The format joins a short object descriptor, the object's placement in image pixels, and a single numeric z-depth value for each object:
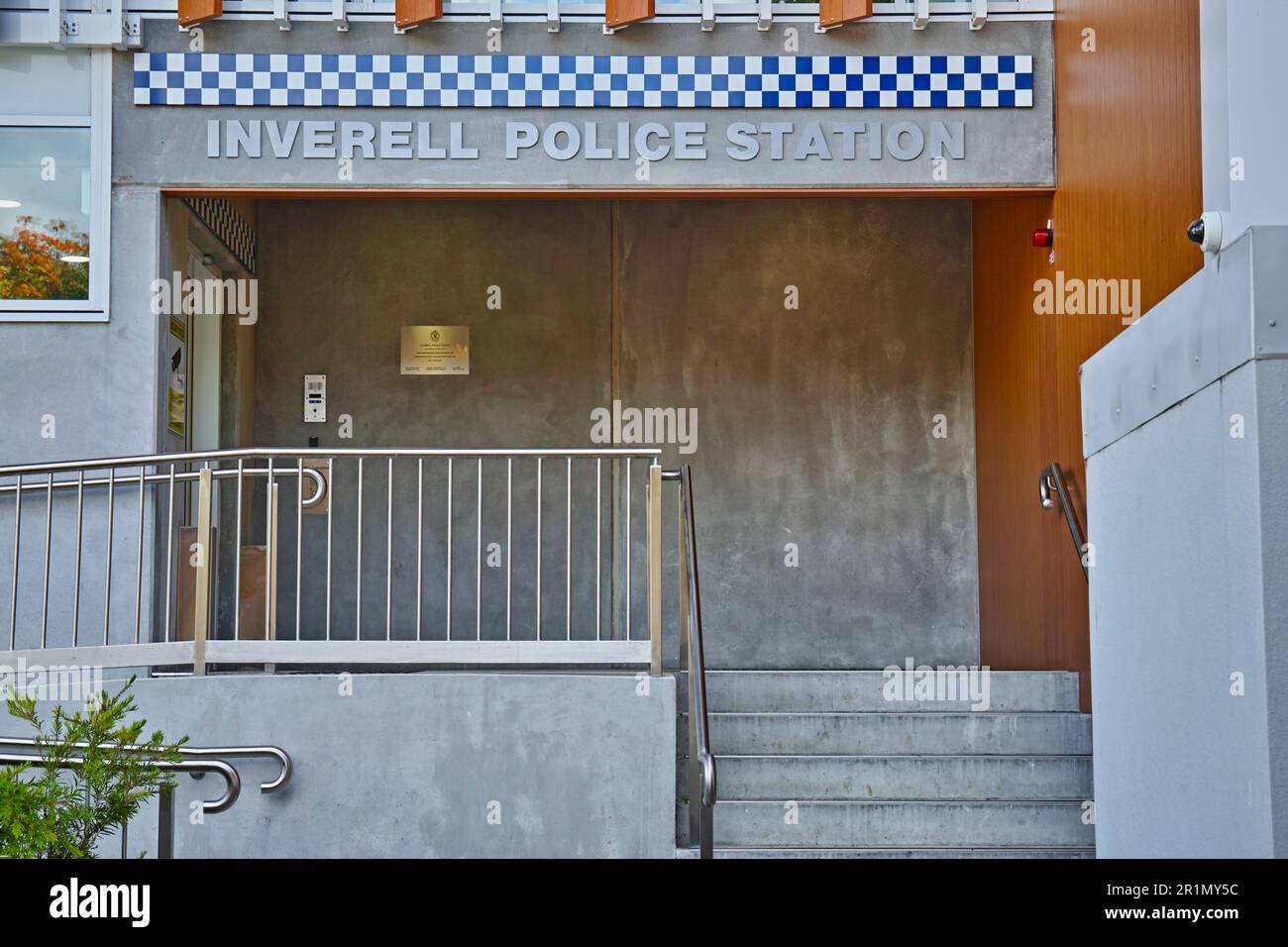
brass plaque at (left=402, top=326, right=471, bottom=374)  7.75
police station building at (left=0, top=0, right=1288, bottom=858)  5.35
